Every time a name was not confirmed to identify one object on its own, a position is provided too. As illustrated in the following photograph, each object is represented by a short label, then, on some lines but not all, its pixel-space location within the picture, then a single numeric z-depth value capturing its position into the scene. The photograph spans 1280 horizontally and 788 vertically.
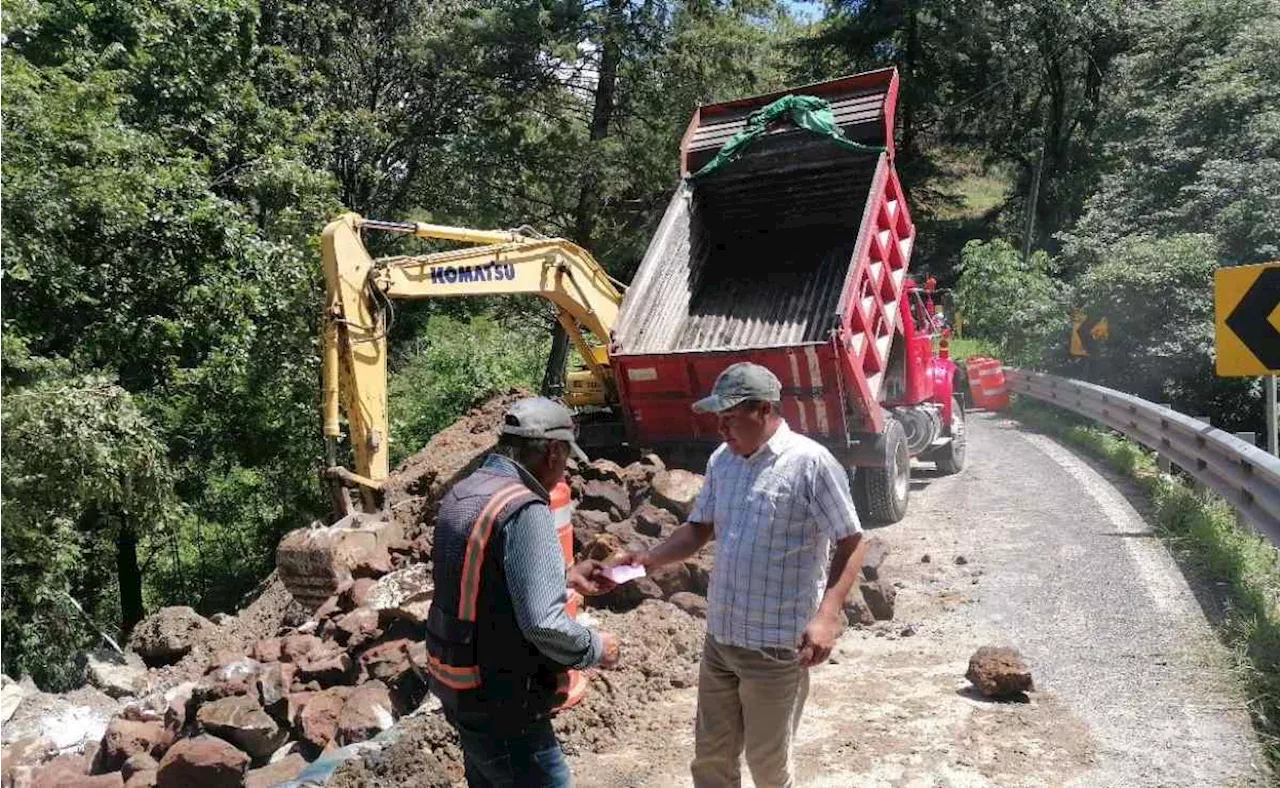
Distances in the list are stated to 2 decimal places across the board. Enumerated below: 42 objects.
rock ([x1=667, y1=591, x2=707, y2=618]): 6.40
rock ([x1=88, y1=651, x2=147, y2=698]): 8.38
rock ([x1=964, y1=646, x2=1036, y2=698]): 4.98
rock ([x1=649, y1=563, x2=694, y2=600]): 6.59
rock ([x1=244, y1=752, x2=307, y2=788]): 4.80
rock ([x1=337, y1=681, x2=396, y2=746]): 5.14
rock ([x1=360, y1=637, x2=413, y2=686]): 5.61
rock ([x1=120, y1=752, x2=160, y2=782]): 5.25
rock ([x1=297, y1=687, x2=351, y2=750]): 5.24
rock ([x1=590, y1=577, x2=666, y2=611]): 6.47
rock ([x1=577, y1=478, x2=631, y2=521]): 7.83
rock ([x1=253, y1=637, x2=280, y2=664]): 6.31
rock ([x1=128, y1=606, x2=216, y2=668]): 8.47
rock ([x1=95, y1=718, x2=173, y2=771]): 5.45
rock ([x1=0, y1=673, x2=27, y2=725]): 7.51
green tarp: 9.88
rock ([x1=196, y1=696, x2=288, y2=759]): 5.27
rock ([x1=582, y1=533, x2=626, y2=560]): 6.41
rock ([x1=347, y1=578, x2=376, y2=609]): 6.74
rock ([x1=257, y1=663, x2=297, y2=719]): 5.50
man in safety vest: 2.74
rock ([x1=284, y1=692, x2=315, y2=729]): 5.43
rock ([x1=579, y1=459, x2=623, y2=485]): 8.28
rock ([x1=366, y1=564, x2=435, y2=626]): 6.04
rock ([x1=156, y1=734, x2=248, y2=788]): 4.95
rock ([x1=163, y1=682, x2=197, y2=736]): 5.64
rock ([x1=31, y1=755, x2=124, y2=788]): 5.17
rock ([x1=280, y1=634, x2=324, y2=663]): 6.18
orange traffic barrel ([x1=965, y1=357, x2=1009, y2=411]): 16.84
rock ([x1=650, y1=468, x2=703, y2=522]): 7.87
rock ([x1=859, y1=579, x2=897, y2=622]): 6.41
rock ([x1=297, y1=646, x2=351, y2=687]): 5.83
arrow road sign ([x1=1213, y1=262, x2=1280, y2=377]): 6.18
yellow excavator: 7.59
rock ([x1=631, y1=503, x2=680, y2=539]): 7.53
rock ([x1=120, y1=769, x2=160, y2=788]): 5.09
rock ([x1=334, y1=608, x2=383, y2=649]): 6.08
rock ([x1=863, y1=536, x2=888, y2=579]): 6.63
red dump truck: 8.56
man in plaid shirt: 3.37
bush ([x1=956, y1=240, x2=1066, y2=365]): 17.28
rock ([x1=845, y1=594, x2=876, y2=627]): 6.32
